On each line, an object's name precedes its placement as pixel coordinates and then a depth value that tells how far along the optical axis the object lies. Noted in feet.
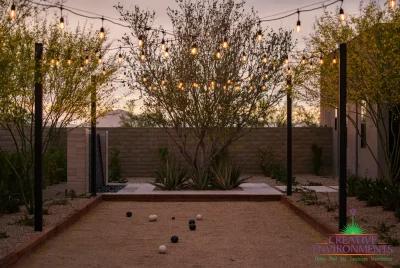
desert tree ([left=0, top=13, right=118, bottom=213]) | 33.52
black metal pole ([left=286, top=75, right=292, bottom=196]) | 54.49
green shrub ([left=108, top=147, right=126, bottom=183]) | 73.56
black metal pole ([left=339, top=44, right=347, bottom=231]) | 33.81
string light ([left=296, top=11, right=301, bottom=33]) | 42.89
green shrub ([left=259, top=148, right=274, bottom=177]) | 82.89
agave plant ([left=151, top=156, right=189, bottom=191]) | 61.67
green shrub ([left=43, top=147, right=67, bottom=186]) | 62.85
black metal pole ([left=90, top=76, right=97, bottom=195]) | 54.95
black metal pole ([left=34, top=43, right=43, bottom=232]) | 34.24
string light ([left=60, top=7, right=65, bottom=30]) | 39.32
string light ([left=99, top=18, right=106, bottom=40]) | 44.09
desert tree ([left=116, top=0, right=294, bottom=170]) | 60.75
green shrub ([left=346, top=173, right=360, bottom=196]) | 52.06
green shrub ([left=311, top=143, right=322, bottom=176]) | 82.94
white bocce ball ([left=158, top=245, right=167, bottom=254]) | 30.17
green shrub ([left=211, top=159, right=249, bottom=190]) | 61.72
